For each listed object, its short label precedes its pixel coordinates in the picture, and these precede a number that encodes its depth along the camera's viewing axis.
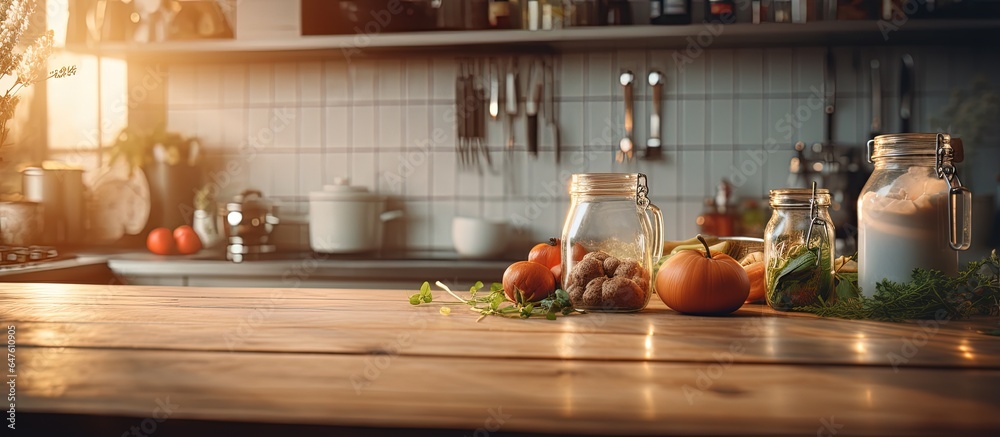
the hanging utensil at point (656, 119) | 2.75
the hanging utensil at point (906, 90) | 2.61
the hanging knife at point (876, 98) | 2.64
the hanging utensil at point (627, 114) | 2.76
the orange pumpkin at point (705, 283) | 0.94
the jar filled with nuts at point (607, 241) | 0.98
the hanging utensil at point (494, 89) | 2.82
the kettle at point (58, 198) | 2.60
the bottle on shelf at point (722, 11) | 2.55
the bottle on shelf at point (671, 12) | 2.54
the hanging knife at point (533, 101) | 2.79
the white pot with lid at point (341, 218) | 2.63
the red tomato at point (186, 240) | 2.60
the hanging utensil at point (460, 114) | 2.84
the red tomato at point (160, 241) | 2.55
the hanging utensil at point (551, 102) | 2.81
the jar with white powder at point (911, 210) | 0.91
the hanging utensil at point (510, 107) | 2.81
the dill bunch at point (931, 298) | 0.90
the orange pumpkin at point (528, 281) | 1.01
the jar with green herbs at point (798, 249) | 0.98
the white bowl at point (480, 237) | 2.59
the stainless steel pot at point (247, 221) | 2.54
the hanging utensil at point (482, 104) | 2.84
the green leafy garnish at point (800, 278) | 0.98
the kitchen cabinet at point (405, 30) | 2.44
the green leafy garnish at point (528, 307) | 0.95
